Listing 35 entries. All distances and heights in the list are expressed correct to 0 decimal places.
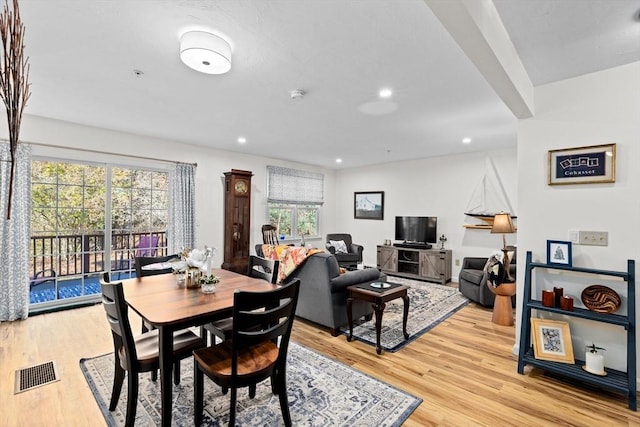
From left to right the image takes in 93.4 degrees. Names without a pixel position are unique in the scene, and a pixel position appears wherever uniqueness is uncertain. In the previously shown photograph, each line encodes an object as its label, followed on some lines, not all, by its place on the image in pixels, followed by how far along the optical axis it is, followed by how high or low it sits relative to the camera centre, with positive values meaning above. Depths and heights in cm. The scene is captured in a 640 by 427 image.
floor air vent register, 237 -140
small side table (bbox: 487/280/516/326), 375 -118
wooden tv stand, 590 -109
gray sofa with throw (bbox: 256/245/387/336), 333 -91
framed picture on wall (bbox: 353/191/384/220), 744 +13
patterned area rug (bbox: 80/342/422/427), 202 -140
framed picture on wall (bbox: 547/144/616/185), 248 +40
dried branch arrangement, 82 +36
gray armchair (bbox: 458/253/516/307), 438 -108
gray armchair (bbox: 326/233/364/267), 637 -95
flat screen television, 639 -40
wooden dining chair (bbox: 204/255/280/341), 228 -59
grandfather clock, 562 -19
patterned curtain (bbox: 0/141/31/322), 370 -42
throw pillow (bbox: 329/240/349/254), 653 -79
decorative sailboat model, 565 +23
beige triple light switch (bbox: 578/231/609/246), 249 -22
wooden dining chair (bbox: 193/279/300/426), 168 -94
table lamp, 422 -19
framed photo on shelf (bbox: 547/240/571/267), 258 -36
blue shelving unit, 220 -101
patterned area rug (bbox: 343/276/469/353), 330 -140
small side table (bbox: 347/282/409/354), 300 -89
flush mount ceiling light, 211 +113
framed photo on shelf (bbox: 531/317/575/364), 253 -111
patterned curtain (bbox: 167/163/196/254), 517 -2
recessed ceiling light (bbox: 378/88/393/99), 304 +121
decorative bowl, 239 -71
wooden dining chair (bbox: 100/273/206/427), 174 -92
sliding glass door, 420 -24
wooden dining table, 167 -60
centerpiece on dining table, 230 -46
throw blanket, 353 -57
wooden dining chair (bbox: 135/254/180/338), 276 -55
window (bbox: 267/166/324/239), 684 +23
